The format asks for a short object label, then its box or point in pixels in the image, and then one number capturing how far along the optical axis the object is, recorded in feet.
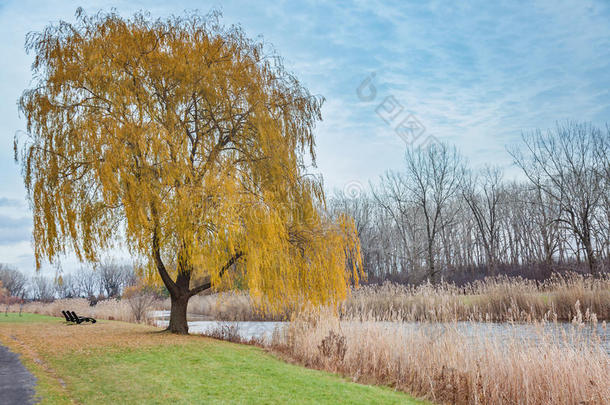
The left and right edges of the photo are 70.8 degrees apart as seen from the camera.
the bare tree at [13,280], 201.17
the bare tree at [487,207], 107.34
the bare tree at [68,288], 228.84
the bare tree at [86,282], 228.22
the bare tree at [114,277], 204.08
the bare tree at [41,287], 221.11
